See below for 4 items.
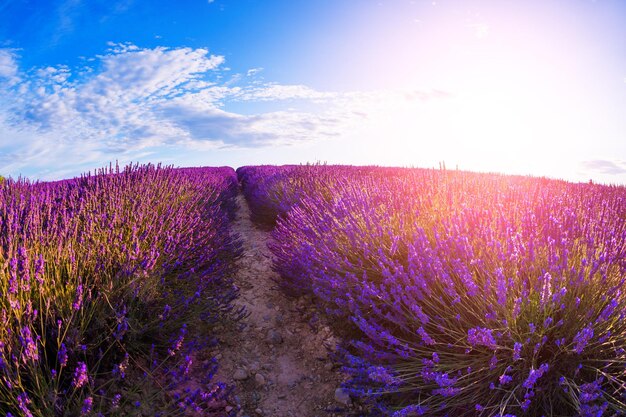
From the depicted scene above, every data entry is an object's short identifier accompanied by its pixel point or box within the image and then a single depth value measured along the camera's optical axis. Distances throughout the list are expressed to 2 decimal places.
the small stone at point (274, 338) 3.04
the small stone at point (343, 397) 2.24
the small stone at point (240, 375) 2.55
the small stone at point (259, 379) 2.54
